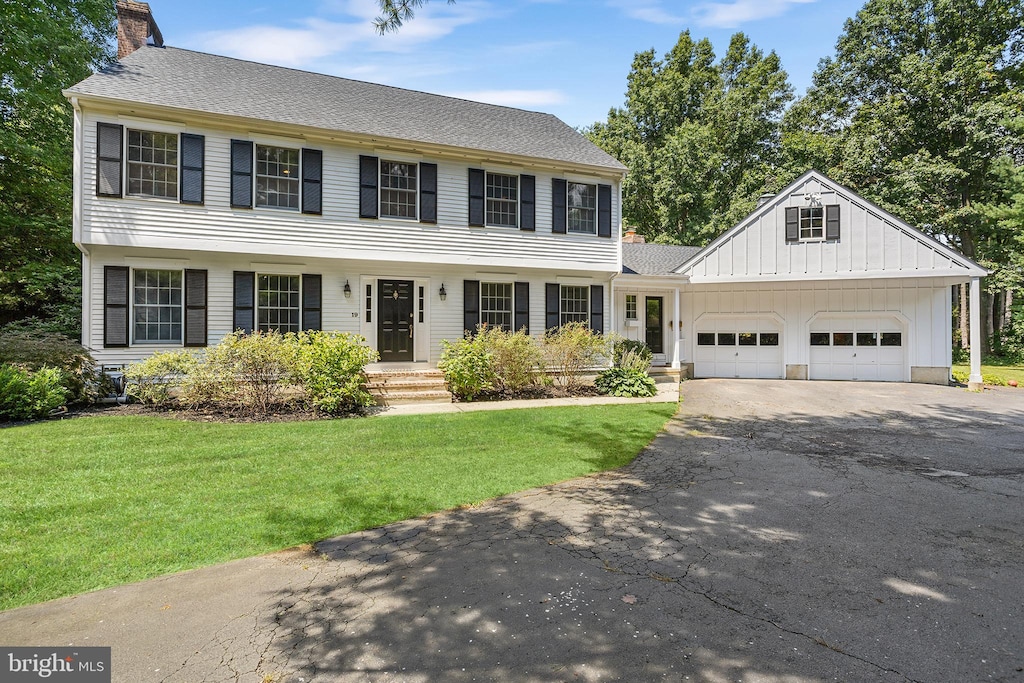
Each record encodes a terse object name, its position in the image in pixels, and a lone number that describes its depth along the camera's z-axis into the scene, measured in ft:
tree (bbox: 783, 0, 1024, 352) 66.90
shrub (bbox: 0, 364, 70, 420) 25.29
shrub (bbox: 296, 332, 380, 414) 29.78
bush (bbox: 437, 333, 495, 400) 35.50
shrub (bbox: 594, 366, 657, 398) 40.16
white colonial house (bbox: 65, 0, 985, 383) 33.14
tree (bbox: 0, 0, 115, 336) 44.96
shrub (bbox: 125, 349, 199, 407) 29.94
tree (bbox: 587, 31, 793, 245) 82.94
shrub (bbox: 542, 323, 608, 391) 39.81
